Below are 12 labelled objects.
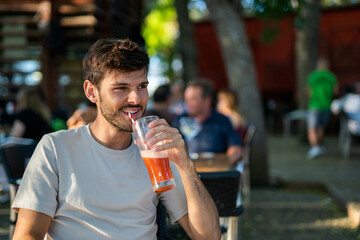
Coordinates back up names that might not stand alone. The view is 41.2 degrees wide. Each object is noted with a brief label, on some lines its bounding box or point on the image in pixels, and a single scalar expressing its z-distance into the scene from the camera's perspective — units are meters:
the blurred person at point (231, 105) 6.33
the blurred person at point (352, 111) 9.57
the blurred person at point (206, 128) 4.99
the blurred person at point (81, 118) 3.26
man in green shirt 9.95
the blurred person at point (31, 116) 5.63
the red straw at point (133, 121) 1.94
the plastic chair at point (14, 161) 3.33
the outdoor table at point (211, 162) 3.76
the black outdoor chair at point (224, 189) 2.68
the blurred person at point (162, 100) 6.46
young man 1.95
